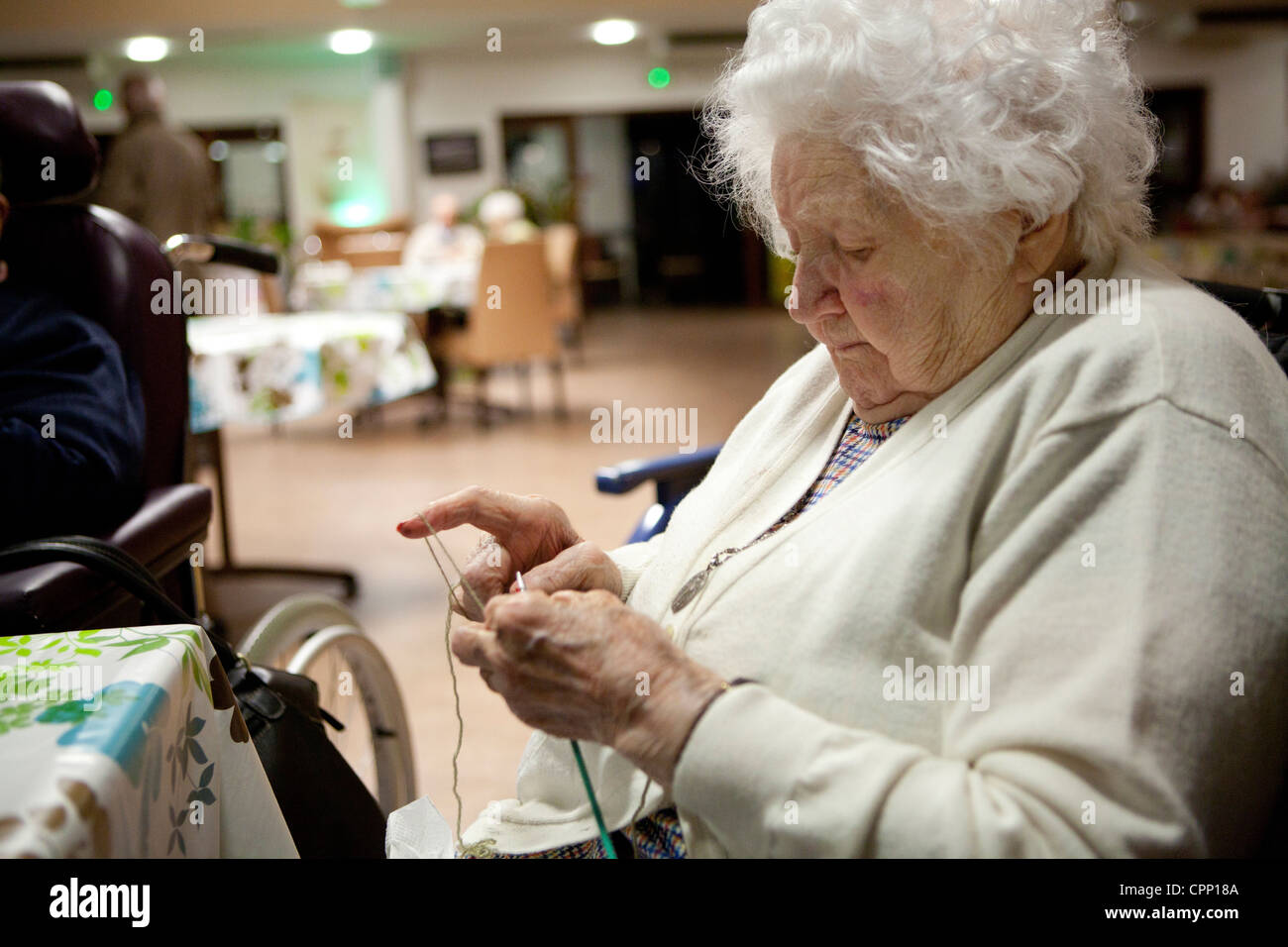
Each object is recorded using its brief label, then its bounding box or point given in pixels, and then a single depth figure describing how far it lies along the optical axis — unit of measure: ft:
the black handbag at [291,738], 3.51
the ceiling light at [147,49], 30.54
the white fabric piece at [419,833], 3.63
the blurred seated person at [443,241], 24.70
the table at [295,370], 10.53
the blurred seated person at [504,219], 28.55
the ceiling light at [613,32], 31.53
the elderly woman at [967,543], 2.43
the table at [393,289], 20.95
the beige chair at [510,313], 20.29
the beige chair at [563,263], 26.91
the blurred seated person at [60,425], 4.59
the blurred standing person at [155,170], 17.99
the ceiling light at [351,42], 32.46
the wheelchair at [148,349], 5.08
